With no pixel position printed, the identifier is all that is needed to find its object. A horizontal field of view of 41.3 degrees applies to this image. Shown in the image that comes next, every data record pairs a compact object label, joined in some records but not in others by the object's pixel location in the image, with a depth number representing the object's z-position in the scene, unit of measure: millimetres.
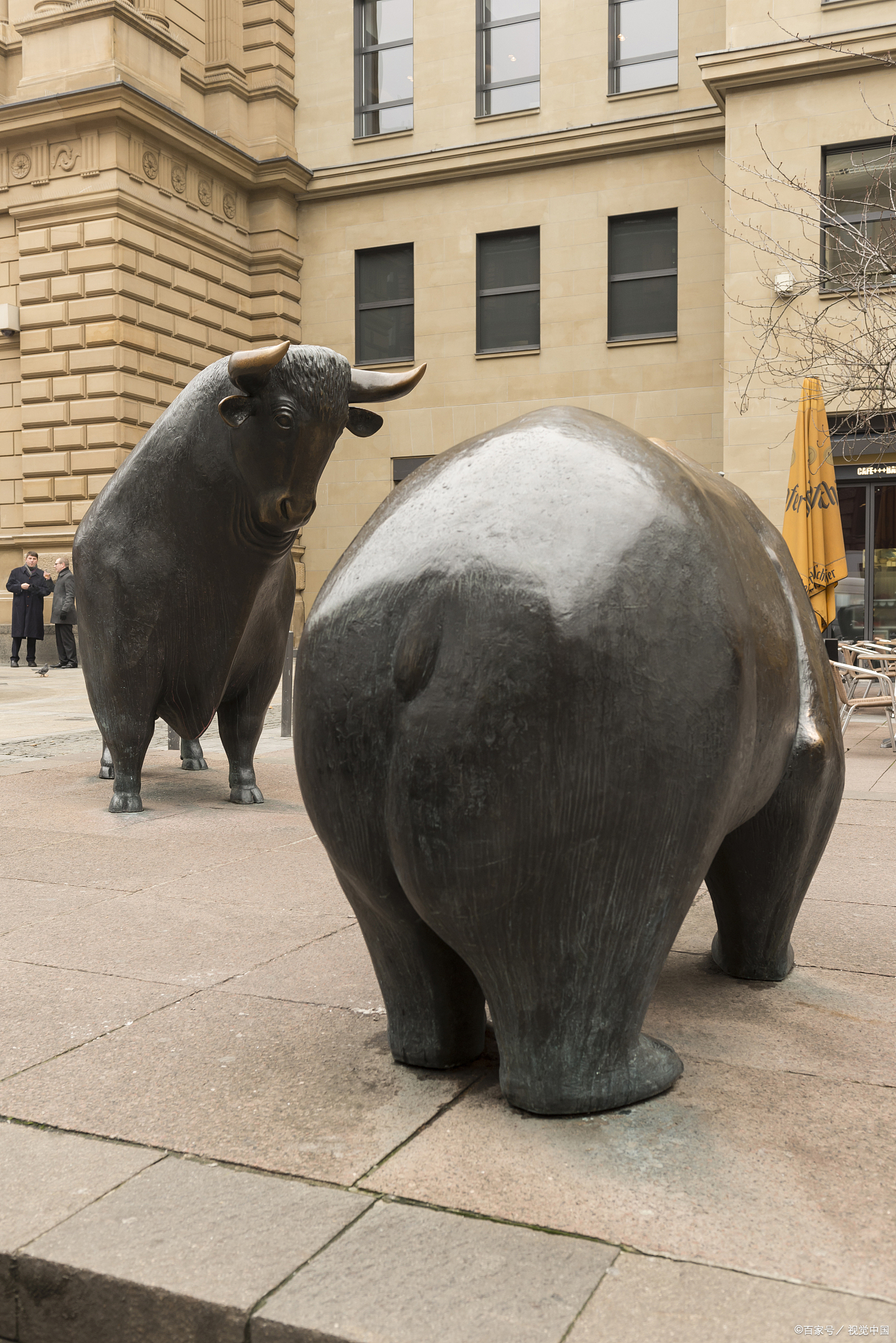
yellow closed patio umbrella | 10641
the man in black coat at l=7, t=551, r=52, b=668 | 19688
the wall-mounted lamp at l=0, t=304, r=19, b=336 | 20125
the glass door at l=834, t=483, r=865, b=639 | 17938
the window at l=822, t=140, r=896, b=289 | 16109
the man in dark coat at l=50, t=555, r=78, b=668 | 19234
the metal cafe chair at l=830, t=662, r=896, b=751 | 9344
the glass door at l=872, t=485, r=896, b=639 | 17766
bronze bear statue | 1885
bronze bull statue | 4738
